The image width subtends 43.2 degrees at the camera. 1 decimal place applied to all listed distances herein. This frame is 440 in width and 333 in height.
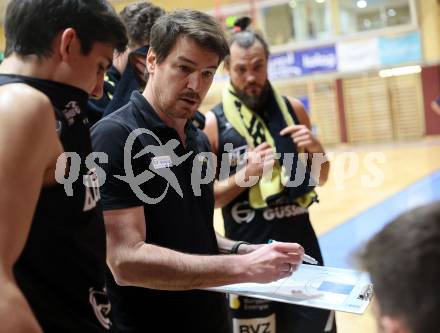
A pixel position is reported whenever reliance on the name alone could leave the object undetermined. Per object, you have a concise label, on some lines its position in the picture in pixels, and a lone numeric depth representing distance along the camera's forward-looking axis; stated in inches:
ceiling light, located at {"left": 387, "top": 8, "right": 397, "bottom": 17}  617.6
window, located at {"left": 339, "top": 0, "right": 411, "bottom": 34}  617.3
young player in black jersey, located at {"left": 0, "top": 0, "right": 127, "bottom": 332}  42.3
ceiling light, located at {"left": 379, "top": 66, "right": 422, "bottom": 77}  669.3
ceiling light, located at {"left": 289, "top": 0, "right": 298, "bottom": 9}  645.9
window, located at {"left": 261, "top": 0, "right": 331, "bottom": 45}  653.5
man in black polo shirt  65.4
